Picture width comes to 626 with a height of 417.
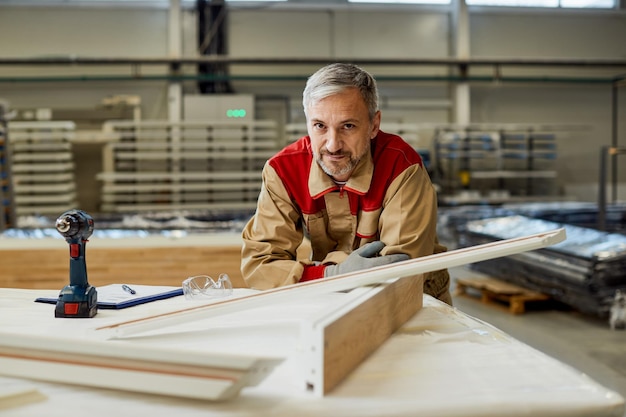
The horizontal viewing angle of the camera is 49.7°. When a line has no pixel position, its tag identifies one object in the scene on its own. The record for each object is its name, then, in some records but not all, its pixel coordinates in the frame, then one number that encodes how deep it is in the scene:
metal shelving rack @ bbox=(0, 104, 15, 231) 7.70
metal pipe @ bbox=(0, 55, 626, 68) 12.54
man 2.60
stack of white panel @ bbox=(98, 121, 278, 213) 11.95
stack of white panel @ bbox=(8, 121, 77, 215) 11.53
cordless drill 1.96
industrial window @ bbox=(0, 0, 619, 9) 13.43
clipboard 2.16
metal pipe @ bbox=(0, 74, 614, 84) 13.02
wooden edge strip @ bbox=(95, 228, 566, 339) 1.67
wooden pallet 6.45
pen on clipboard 2.35
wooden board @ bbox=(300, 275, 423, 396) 1.38
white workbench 1.33
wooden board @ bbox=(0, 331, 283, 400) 1.32
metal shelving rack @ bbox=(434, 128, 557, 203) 12.72
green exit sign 12.95
